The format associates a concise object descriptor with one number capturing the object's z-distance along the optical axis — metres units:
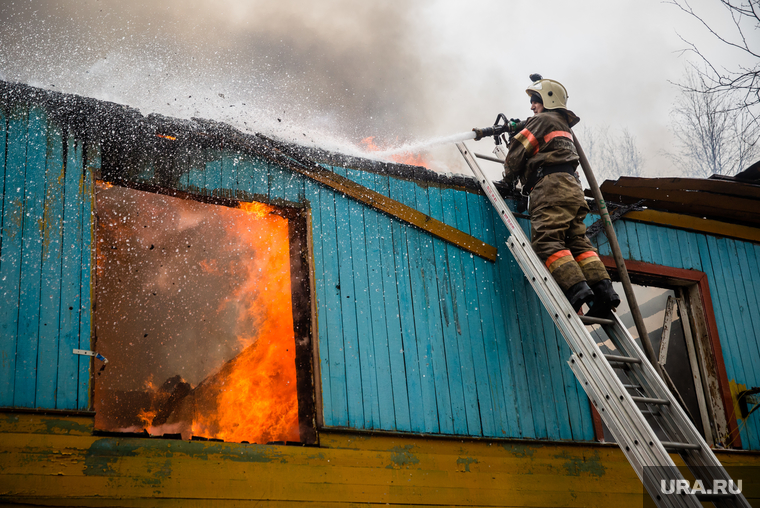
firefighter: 4.66
